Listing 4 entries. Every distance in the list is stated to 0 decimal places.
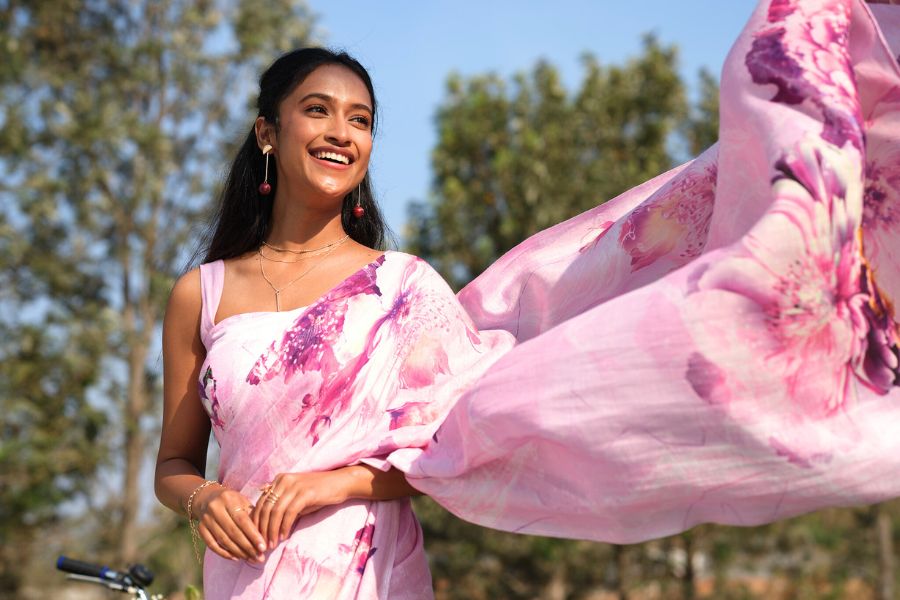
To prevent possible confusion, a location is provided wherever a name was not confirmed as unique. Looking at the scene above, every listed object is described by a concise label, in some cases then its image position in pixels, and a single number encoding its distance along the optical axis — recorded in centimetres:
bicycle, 318
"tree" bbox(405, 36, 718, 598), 1155
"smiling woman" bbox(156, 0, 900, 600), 177
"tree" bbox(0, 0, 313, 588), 1191
